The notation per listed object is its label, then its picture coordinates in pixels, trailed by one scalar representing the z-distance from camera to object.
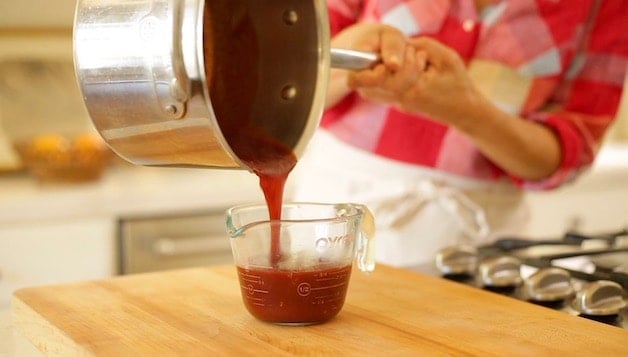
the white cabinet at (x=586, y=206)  2.34
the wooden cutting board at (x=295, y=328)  0.87
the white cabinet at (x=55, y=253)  1.82
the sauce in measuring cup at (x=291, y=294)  0.93
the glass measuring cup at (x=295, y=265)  0.93
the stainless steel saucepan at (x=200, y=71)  0.83
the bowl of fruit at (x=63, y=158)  2.06
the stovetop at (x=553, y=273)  1.00
